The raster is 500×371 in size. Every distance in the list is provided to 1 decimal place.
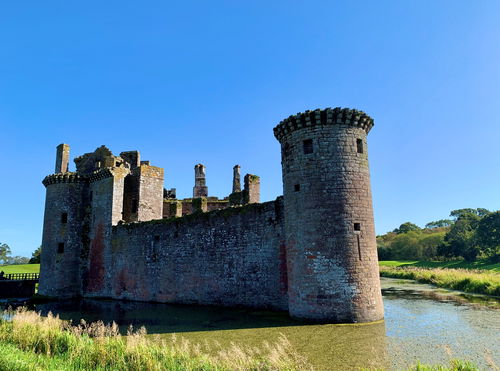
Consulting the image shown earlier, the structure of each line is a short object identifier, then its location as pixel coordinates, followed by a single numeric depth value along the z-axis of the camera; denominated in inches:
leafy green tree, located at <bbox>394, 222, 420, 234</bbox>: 4082.2
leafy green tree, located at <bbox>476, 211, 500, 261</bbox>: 2121.1
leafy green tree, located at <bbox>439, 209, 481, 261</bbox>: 2181.1
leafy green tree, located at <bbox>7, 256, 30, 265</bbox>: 5738.2
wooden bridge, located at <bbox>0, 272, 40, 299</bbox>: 1158.3
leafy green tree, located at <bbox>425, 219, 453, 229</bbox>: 4571.9
